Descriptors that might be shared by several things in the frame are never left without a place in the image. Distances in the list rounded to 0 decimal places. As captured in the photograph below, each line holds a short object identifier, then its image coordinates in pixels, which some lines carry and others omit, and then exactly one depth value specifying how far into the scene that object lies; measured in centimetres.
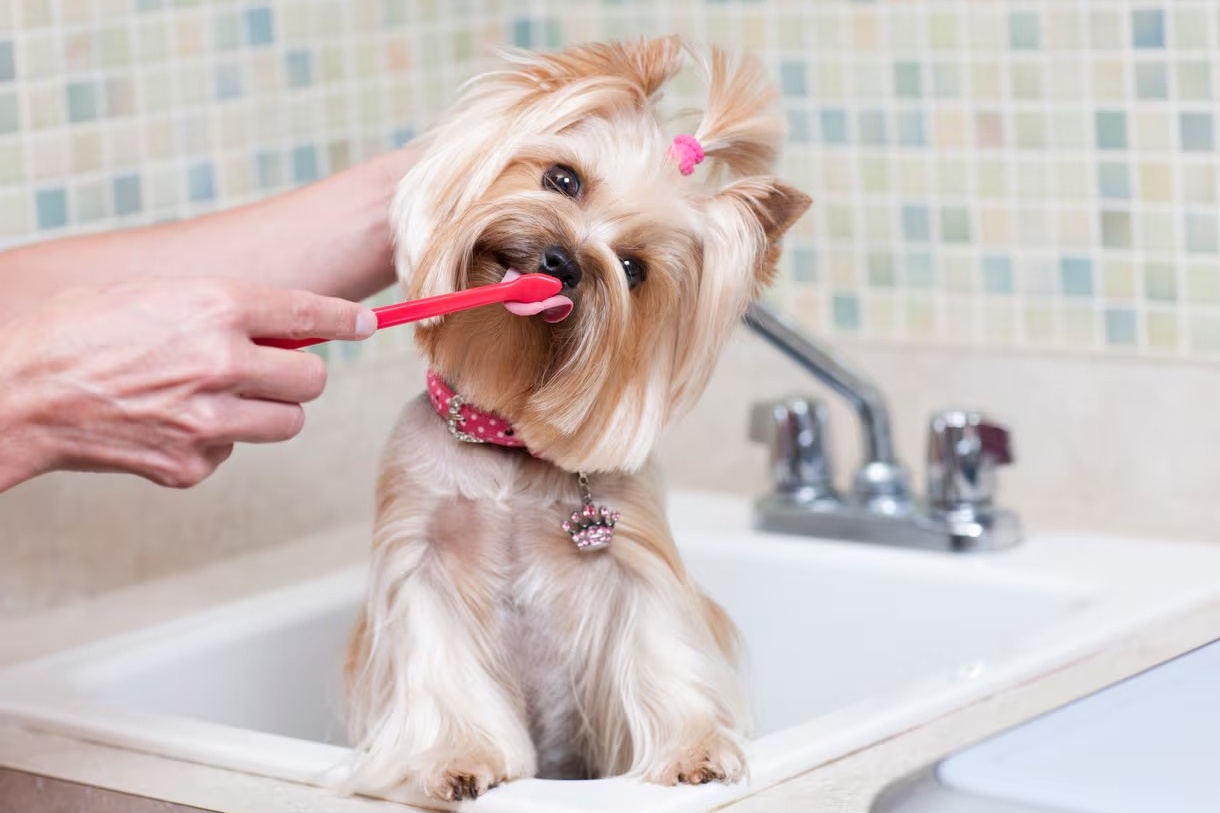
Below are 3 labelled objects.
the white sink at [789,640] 149
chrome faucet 170
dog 140
